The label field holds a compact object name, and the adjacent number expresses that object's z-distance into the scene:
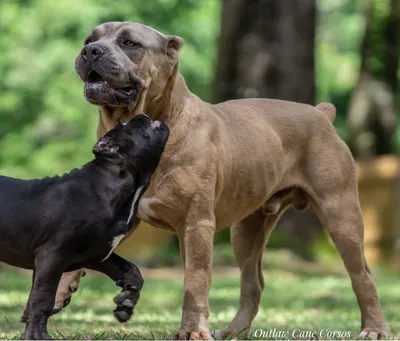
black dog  12.59
